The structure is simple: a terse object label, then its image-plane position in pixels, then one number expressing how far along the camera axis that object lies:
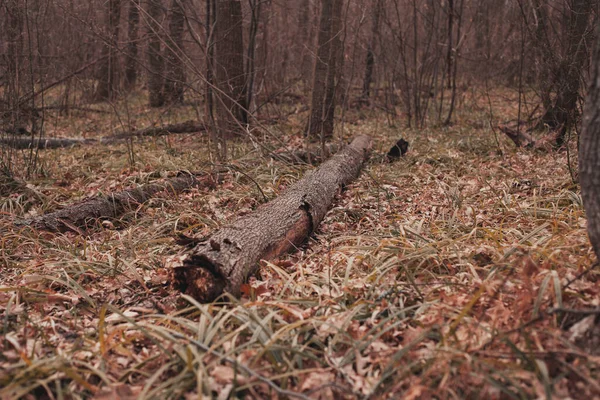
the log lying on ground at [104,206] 4.30
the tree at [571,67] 5.25
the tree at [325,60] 7.61
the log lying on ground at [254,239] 2.72
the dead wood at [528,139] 6.72
